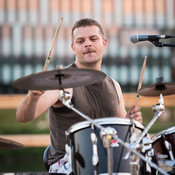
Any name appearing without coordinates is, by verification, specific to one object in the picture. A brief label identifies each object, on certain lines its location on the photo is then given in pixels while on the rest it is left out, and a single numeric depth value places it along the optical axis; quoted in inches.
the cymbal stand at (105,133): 181.9
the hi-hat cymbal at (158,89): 231.6
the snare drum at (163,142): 239.6
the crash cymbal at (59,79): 199.2
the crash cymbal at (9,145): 234.2
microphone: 224.2
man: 244.8
